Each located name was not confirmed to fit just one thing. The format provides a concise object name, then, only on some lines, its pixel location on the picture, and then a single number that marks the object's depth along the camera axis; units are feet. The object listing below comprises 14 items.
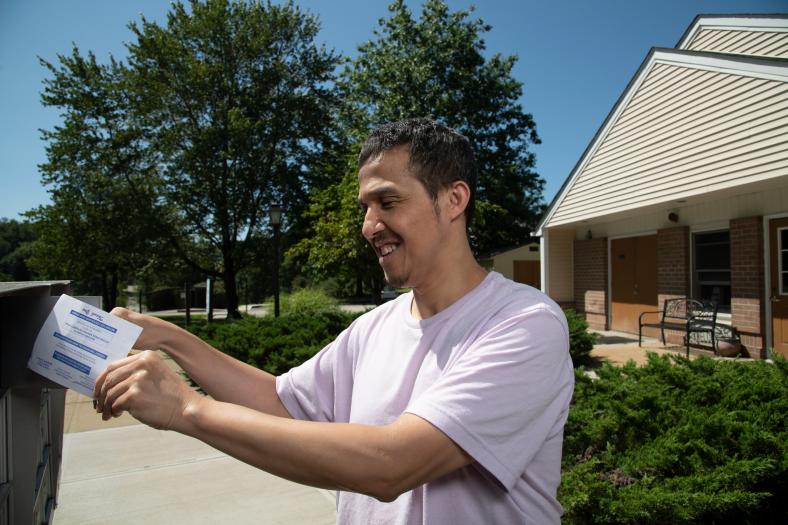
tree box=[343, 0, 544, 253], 69.26
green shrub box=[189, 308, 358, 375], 24.84
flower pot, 30.40
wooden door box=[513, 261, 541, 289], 64.23
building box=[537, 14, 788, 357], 27.68
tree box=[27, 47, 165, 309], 77.05
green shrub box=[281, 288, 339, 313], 50.33
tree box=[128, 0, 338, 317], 79.36
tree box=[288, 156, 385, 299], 51.11
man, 3.39
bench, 30.91
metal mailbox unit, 4.42
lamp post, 45.21
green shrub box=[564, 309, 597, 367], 27.48
